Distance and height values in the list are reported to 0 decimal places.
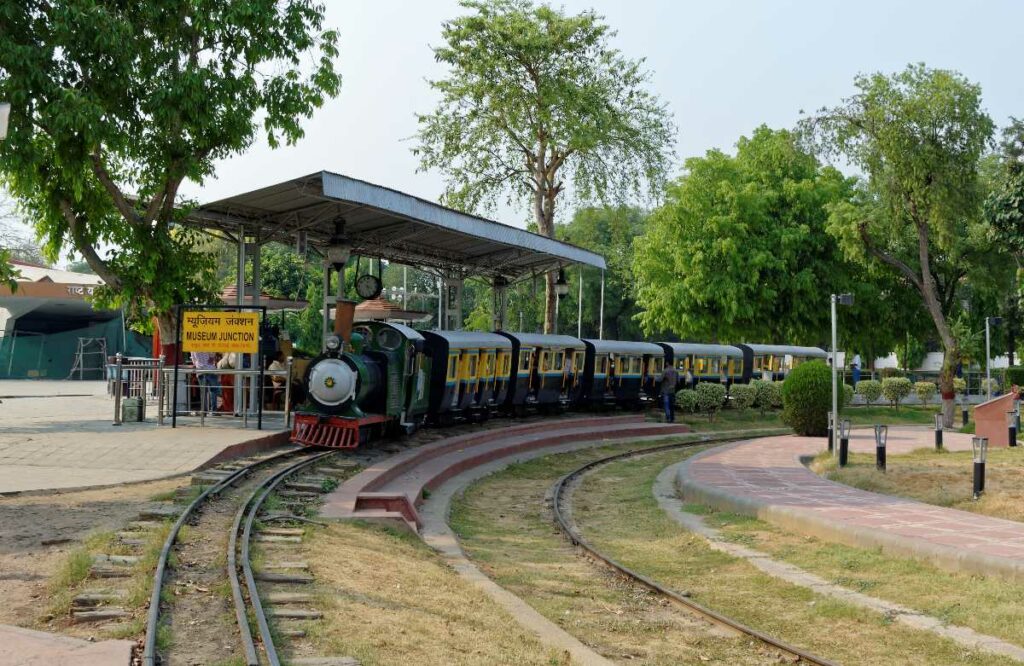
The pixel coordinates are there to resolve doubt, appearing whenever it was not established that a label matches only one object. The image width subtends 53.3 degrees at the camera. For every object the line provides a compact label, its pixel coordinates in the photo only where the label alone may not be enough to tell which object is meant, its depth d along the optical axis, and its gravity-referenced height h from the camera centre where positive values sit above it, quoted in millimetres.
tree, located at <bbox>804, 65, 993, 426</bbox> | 28328 +6407
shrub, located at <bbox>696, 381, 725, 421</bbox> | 30984 -554
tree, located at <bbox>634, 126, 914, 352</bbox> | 38031 +4546
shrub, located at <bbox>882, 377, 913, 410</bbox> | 36250 -225
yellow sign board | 18156 +629
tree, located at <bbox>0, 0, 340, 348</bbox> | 16875 +4429
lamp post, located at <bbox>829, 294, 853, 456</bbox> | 17902 +1458
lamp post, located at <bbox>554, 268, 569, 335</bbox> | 31823 +2755
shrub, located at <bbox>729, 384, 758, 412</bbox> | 33156 -536
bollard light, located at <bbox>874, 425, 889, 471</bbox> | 16078 -1030
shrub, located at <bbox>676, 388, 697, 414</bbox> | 30875 -662
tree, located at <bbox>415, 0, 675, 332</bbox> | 33375 +8851
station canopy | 18781 +3237
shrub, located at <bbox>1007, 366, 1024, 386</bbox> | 52062 +435
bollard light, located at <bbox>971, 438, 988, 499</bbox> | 12836 -1063
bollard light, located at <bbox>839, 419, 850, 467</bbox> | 17125 -1031
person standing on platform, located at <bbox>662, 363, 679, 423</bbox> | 28281 -370
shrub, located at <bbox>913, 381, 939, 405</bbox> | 37844 -281
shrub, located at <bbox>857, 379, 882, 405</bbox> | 36031 -277
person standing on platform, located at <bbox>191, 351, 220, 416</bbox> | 20109 -262
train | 17453 -16
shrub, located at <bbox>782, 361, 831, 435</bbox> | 24547 -473
